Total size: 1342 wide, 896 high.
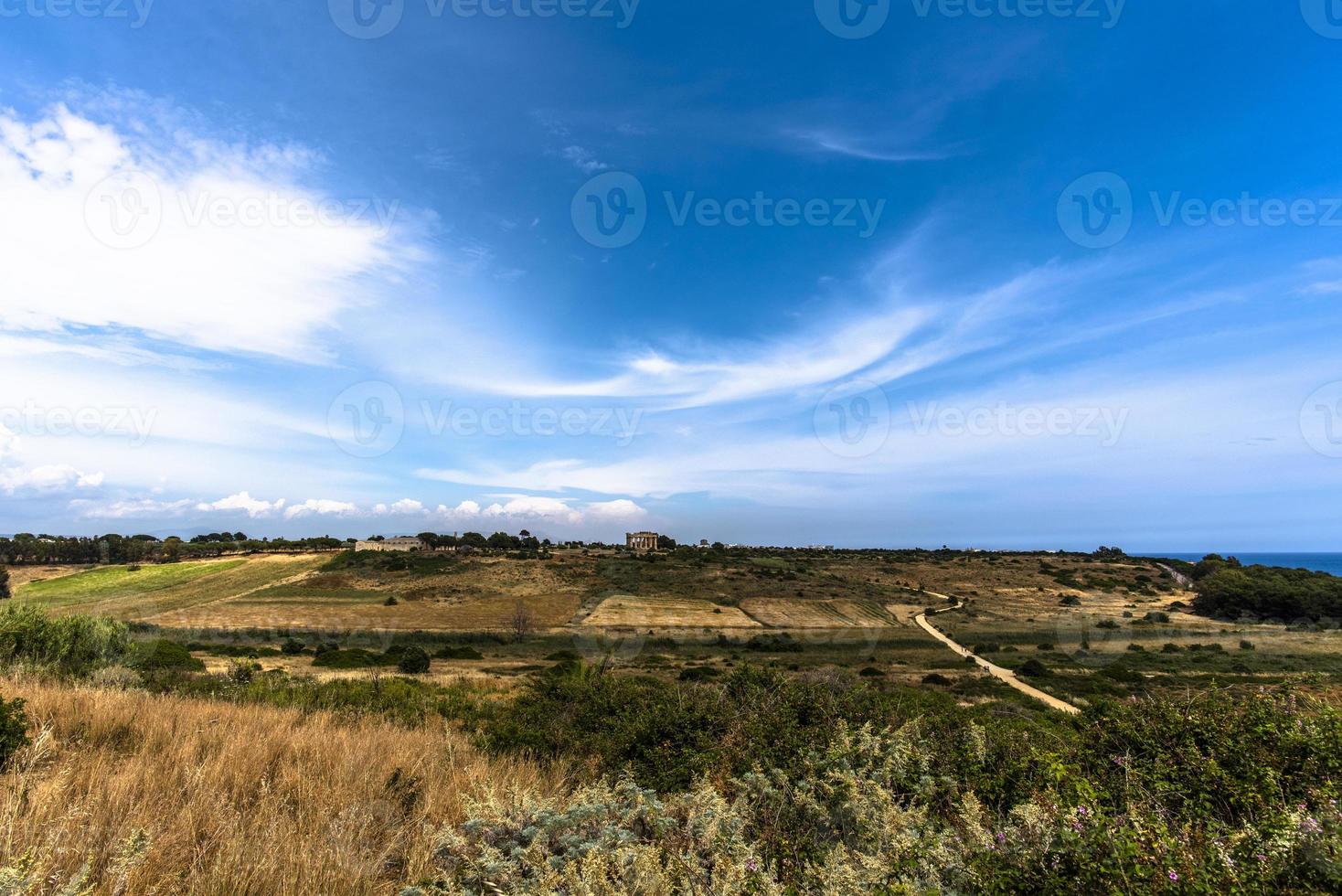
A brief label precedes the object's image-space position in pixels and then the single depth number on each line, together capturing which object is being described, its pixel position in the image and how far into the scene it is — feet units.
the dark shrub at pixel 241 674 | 52.19
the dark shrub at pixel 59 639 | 45.50
